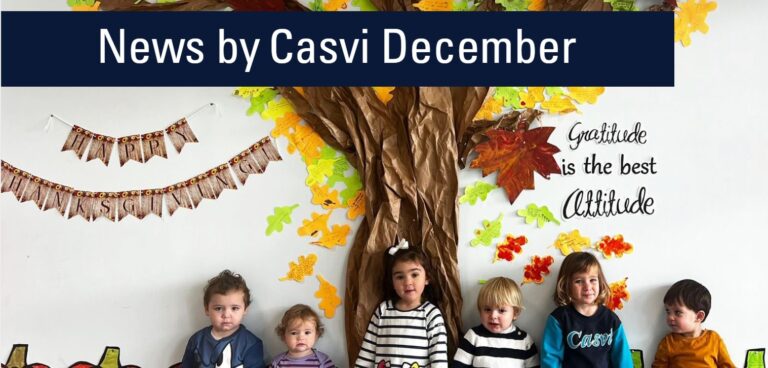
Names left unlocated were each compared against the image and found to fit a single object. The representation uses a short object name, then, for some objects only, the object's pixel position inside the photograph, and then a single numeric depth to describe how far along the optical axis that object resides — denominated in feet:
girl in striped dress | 7.13
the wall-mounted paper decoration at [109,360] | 7.69
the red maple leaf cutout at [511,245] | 7.48
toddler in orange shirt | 7.16
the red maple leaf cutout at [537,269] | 7.47
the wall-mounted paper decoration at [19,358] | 7.74
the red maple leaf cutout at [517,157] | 7.40
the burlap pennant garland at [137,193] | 7.65
